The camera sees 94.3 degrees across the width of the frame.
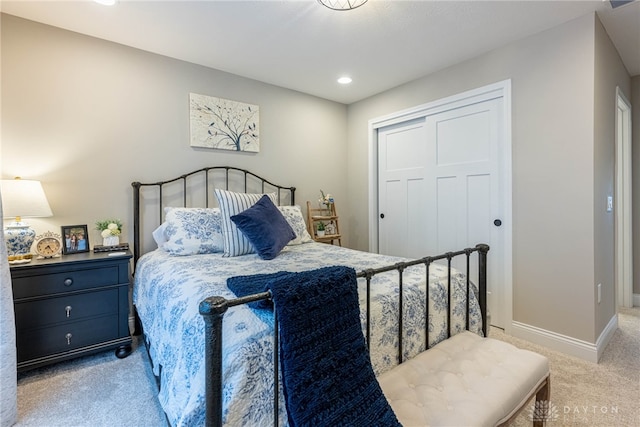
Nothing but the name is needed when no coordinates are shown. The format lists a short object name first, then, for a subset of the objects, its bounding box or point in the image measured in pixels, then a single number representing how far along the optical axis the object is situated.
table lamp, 1.89
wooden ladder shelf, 3.53
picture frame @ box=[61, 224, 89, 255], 2.20
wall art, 2.86
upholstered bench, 1.02
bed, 0.92
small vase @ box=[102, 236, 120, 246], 2.35
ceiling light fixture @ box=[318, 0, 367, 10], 1.89
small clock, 2.05
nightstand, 1.84
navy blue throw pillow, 2.21
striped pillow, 2.28
